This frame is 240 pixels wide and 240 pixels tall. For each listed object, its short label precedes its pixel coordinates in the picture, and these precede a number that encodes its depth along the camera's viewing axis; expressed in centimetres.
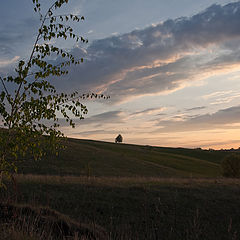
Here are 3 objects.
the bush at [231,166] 4719
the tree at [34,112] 833
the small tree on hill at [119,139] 16638
